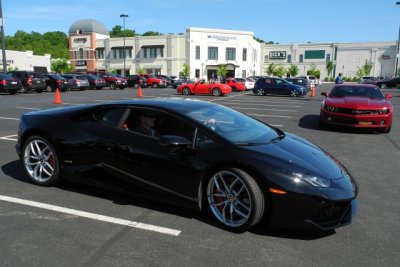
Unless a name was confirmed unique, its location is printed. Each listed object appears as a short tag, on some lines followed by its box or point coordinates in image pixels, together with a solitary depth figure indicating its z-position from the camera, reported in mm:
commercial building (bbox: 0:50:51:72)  67125
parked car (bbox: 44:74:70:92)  27750
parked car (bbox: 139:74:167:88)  38562
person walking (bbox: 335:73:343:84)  25466
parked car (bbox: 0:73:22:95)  22612
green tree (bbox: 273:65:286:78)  79312
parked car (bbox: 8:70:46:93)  25203
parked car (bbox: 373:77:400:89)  41062
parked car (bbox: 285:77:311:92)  28000
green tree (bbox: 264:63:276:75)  78750
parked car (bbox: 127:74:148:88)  37438
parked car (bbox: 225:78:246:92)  31875
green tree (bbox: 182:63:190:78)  65562
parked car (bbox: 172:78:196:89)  38450
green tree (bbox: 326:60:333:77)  83125
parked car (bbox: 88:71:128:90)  34000
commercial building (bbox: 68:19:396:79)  68938
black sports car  3332
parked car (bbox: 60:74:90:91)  29022
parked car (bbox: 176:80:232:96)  24766
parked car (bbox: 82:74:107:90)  31280
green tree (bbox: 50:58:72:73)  72562
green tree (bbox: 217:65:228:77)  66062
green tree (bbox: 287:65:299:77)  80625
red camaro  9531
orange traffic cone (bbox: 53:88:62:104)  17519
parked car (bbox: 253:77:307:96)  25109
